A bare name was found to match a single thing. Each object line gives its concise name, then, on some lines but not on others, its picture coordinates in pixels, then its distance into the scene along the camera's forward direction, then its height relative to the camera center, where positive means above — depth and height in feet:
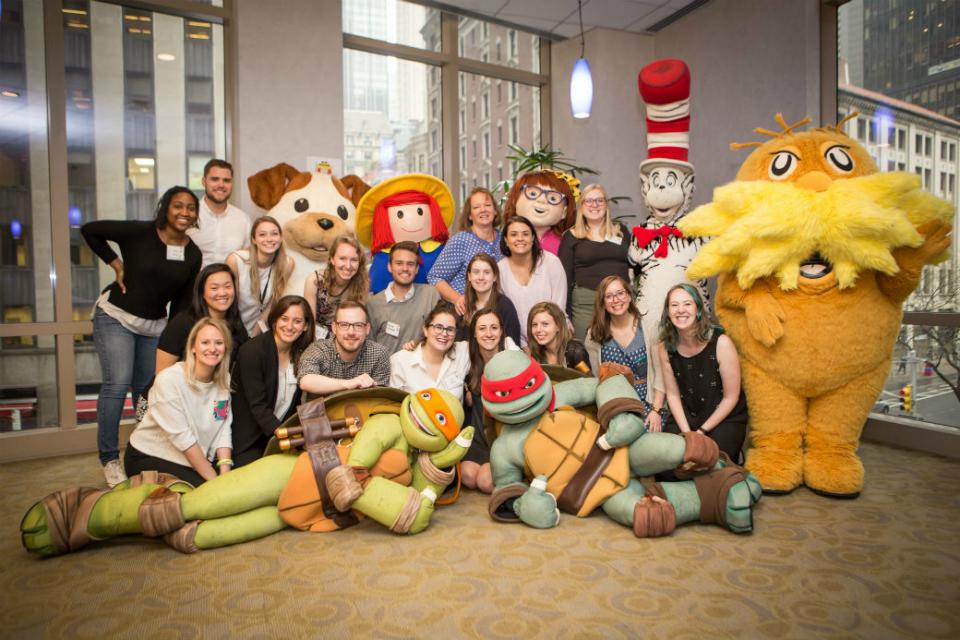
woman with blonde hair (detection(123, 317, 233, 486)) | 8.48 -1.46
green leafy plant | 16.11 +3.43
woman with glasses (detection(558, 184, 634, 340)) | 11.72 +0.81
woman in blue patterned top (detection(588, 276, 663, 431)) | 10.28 -0.49
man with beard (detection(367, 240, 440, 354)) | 10.48 -0.06
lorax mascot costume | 8.75 +0.19
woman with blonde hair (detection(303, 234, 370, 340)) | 10.57 +0.26
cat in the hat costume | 11.41 +1.95
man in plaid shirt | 8.95 -0.81
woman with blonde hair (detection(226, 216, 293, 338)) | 10.62 +0.52
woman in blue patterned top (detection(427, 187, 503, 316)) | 11.52 +0.99
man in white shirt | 11.14 +1.44
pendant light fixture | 14.47 +4.64
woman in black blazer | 9.13 -1.05
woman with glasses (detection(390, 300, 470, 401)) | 9.43 -0.88
